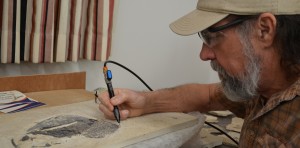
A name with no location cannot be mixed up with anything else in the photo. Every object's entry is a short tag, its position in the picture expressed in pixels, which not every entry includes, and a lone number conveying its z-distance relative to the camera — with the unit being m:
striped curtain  1.05
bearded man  0.65
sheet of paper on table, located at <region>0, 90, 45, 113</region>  0.93
